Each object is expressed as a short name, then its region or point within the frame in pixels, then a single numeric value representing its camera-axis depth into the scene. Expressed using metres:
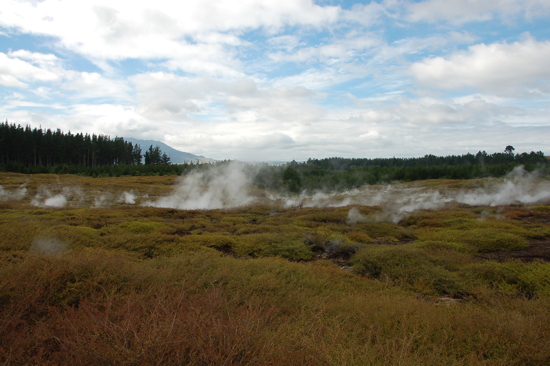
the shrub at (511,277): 8.53
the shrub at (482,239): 14.49
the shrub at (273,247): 12.68
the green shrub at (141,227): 15.20
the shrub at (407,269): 9.03
